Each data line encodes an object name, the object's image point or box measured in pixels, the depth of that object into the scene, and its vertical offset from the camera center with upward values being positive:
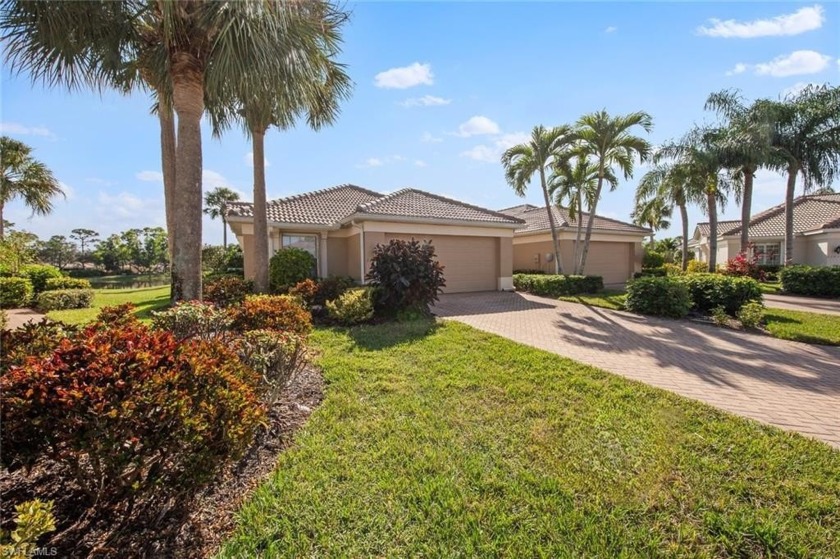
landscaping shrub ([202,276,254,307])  11.80 -0.72
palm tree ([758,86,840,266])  17.53 +6.83
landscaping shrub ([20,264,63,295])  15.73 -0.14
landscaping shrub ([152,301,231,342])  6.05 -0.89
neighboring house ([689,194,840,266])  22.44 +2.37
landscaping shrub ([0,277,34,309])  14.07 -0.87
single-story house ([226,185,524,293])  14.66 +1.76
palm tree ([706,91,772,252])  17.22 +6.47
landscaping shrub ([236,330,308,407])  4.55 -1.15
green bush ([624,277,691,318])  11.14 -0.93
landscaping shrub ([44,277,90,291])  15.53 -0.58
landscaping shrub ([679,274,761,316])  10.97 -0.74
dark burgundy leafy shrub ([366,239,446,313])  10.38 -0.21
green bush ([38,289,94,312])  13.86 -1.16
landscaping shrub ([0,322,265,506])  2.19 -0.98
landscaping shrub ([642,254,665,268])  26.27 +0.66
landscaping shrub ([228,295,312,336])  6.84 -0.93
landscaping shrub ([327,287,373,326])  9.72 -1.08
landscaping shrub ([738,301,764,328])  9.49 -1.29
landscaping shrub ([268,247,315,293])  13.25 +0.08
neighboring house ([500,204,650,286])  21.23 +1.45
